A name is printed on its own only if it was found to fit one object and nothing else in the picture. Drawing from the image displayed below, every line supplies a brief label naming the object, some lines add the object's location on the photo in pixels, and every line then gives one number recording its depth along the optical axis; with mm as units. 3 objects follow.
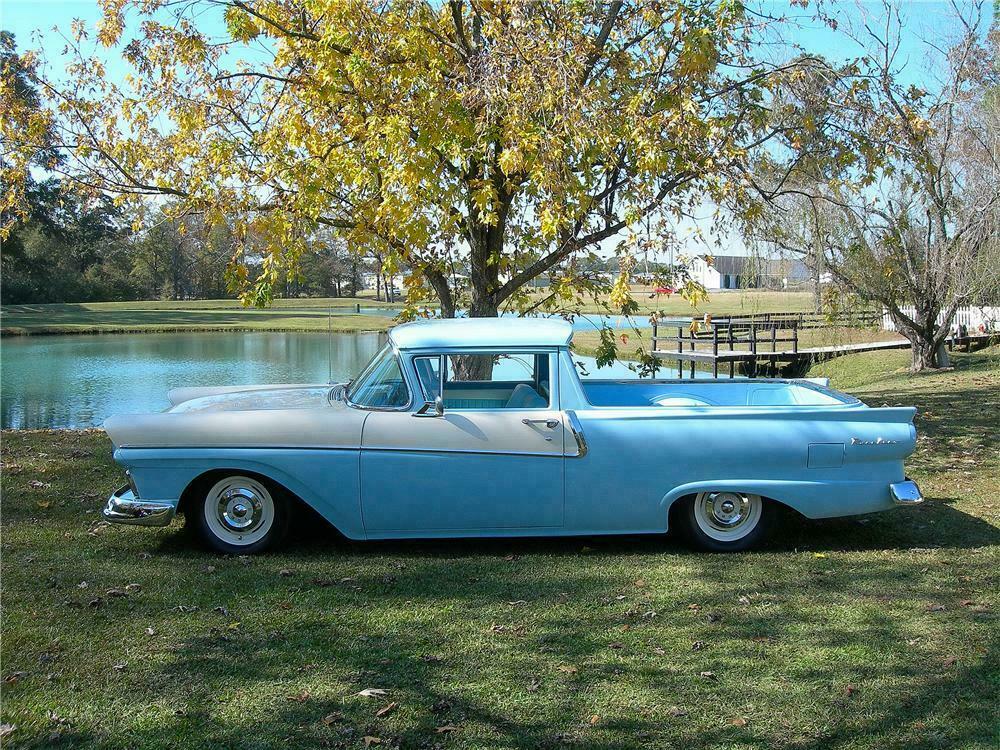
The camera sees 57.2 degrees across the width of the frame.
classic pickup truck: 6062
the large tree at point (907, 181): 10688
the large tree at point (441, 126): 9109
